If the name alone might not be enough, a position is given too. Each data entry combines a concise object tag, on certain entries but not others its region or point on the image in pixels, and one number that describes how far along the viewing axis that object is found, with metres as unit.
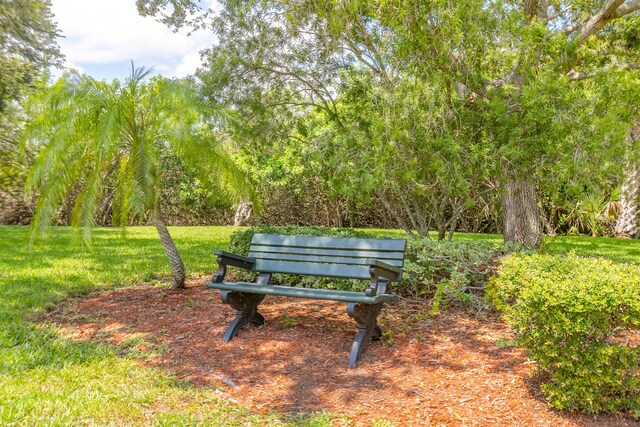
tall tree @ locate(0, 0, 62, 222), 12.05
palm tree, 5.78
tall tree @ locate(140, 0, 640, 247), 5.48
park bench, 4.31
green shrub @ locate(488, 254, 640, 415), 3.12
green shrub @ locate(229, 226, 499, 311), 5.61
